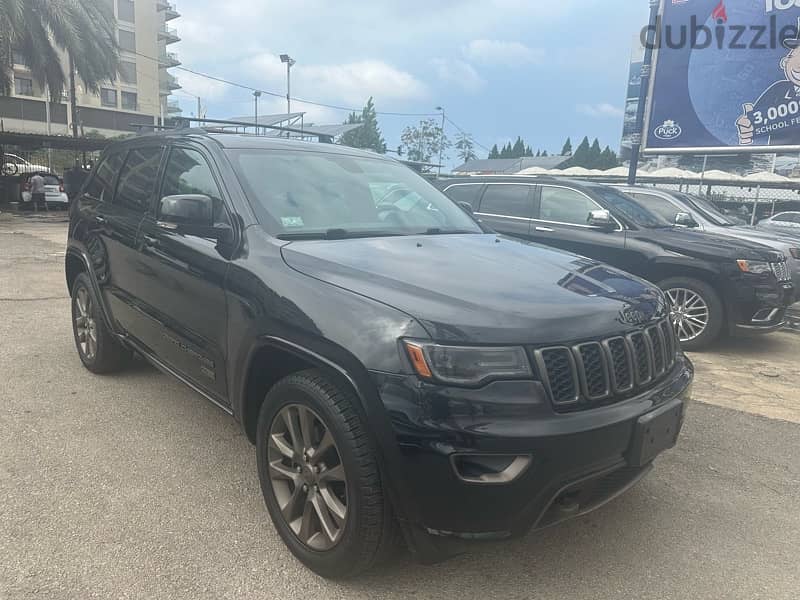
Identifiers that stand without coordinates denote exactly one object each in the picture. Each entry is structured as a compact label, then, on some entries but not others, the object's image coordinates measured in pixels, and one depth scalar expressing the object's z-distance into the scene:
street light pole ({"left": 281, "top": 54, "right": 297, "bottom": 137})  47.97
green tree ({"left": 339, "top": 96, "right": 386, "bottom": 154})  56.40
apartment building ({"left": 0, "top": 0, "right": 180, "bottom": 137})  54.38
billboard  15.11
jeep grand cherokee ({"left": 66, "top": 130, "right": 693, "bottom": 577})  2.03
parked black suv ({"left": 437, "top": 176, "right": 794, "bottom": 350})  6.04
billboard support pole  15.64
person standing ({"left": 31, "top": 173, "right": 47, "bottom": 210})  21.39
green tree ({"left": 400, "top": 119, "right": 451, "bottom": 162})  64.38
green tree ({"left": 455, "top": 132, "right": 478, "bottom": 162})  70.44
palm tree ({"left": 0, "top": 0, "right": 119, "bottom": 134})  18.30
